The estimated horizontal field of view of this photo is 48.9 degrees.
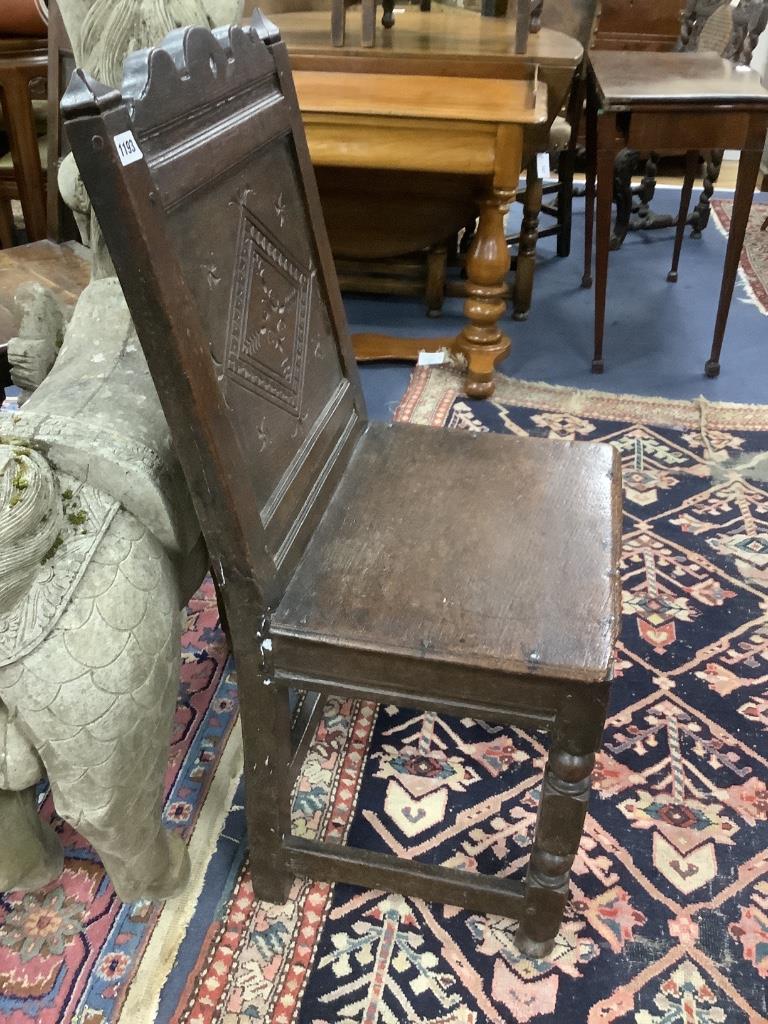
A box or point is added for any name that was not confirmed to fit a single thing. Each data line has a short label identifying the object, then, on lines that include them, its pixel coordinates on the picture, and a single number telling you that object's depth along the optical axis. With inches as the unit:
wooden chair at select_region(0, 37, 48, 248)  99.7
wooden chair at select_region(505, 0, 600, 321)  116.5
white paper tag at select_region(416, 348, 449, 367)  106.5
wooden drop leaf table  81.2
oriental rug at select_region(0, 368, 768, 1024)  44.5
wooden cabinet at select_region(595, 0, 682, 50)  174.9
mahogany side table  89.4
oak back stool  31.7
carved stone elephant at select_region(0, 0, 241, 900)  36.4
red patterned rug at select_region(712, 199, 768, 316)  129.5
